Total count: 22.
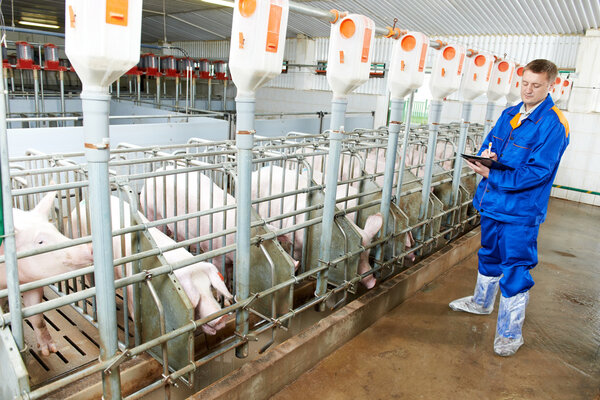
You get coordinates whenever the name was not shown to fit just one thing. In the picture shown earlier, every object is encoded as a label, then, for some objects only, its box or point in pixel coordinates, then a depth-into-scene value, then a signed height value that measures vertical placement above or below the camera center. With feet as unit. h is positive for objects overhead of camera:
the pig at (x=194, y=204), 13.03 -3.46
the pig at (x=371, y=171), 14.87 -2.78
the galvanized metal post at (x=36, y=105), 29.81 -1.72
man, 10.00 -1.64
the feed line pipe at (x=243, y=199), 8.11 -1.92
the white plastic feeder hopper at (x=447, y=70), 13.41 +1.16
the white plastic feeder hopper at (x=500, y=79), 17.02 +1.26
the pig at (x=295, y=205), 12.66 -3.23
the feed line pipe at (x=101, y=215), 5.78 -1.71
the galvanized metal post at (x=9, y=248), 5.46 -2.15
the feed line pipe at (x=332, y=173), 10.07 -1.60
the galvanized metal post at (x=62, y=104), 29.83 -1.54
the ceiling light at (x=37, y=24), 51.72 +6.20
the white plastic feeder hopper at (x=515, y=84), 19.37 +1.28
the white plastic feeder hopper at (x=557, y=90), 25.40 +1.53
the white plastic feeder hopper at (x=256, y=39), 7.41 +0.91
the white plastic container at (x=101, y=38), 5.25 +0.53
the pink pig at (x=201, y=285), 8.86 -3.76
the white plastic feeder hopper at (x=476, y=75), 15.29 +1.22
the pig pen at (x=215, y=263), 7.96 -3.94
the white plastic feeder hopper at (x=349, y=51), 9.33 +1.04
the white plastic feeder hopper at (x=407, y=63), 11.49 +1.10
